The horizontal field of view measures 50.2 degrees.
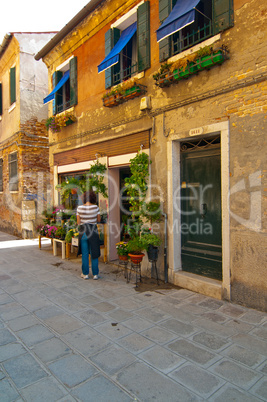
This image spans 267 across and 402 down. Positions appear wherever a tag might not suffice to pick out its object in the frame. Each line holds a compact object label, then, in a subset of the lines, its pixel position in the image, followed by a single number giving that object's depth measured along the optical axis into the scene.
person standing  5.81
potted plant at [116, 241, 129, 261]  5.82
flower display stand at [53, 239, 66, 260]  7.83
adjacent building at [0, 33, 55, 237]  11.52
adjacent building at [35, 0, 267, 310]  4.22
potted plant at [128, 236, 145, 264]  5.42
